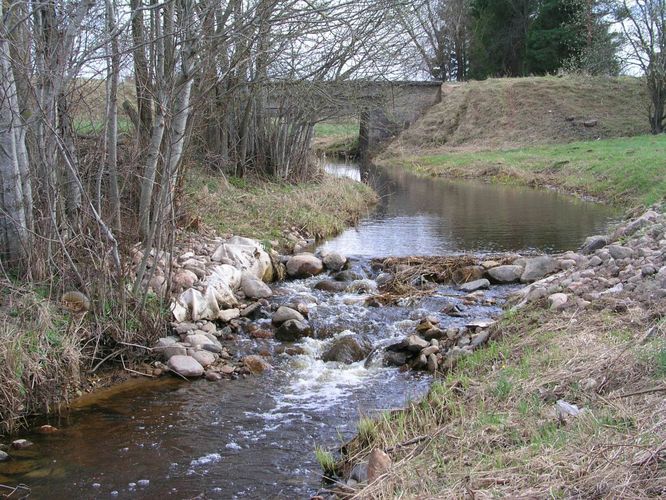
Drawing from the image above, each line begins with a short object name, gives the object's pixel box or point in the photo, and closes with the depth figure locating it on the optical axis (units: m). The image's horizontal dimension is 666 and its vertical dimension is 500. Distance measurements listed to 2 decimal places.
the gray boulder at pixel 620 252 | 8.49
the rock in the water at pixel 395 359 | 7.16
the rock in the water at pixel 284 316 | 8.33
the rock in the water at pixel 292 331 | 7.98
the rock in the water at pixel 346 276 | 10.61
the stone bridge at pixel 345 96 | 14.42
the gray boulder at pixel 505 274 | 10.38
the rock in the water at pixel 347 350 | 7.30
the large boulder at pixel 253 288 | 9.52
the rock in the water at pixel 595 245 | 10.55
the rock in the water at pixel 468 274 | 10.48
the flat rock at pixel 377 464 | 4.12
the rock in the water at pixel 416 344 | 7.29
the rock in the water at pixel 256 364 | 6.96
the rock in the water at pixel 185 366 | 6.68
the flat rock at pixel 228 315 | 8.37
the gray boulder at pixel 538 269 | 10.27
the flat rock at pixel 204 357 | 6.95
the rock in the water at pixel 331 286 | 10.07
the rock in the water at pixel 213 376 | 6.68
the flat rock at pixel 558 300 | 7.11
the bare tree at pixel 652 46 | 28.47
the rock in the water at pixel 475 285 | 9.98
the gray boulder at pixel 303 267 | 11.01
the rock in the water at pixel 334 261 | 11.25
